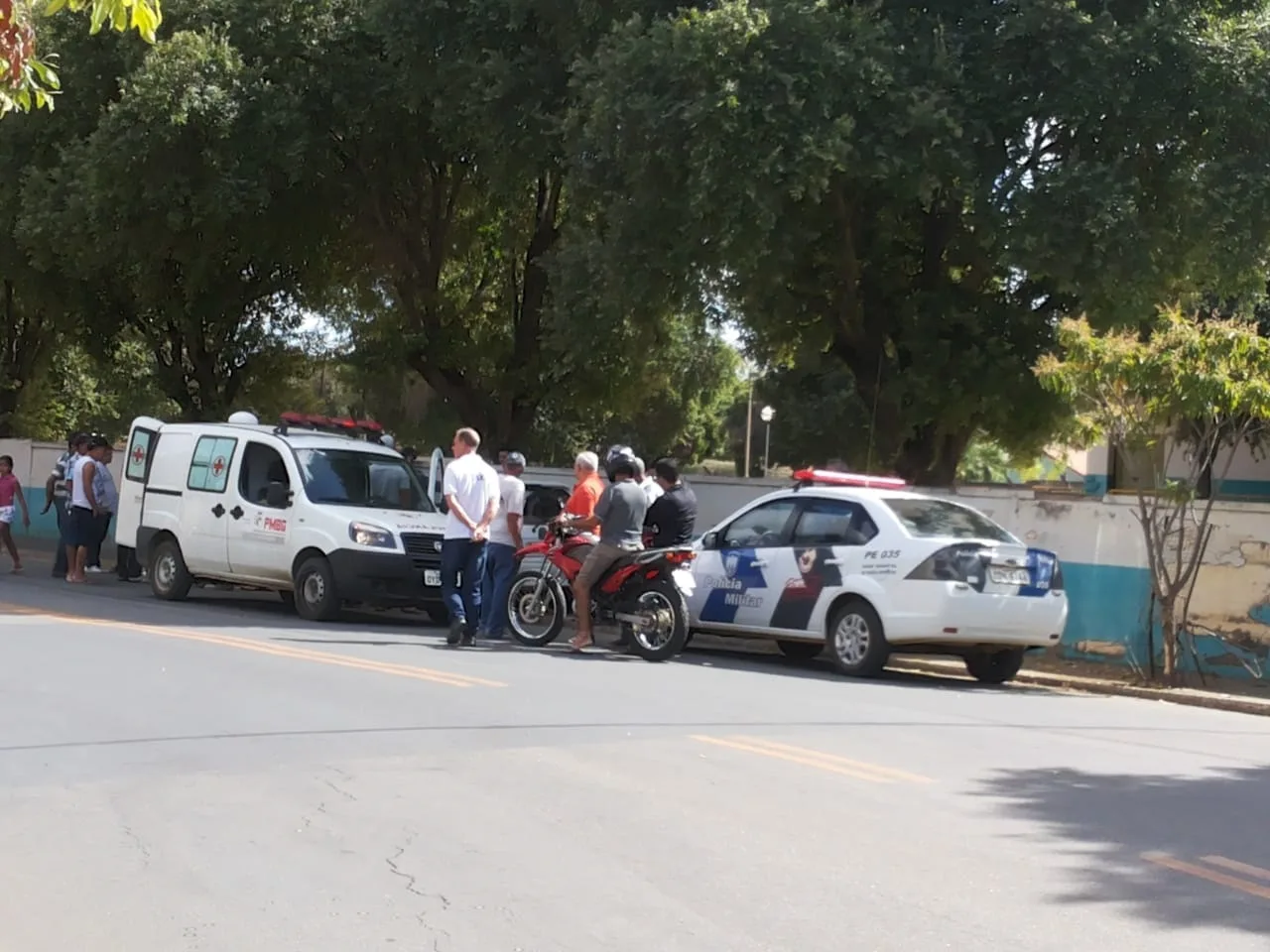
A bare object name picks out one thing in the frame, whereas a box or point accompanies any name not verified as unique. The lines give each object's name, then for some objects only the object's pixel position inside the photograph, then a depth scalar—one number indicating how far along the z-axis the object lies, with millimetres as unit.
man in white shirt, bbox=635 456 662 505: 15742
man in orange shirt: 14180
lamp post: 45688
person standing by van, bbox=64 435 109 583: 20281
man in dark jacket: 14102
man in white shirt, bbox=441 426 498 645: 13758
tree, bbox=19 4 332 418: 22156
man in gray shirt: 13602
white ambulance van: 15727
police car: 12781
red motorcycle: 13711
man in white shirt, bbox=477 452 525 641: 14547
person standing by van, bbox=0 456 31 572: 21203
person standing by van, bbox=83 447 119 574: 20531
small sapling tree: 13109
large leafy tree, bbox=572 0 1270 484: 15805
